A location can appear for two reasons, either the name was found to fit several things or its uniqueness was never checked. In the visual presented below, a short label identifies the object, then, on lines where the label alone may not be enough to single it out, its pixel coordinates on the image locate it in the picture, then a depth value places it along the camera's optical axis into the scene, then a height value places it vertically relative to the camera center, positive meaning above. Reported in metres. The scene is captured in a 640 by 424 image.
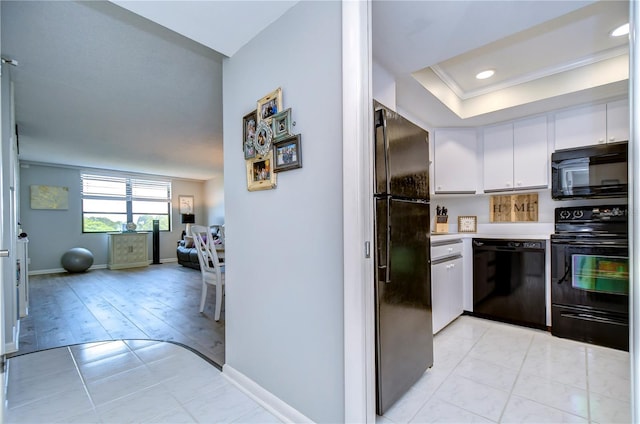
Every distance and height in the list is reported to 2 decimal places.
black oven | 2.37 -0.61
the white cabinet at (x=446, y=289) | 2.54 -0.76
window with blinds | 6.80 +0.25
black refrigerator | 1.57 -0.28
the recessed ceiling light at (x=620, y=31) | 2.09 +1.31
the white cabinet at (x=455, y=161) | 3.42 +0.58
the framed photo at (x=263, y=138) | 1.68 +0.43
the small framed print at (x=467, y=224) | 3.62 -0.18
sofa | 6.21 -0.89
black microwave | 2.52 +0.34
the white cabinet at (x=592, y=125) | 2.60 +0.79
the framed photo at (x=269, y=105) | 1.65 +0.62
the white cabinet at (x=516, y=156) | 3.03 +0.59
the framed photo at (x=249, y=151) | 1.79 +0.38
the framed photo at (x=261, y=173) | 1.69 +0.23
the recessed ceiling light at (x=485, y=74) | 2.71 +1.29
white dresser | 6.68 -0.90
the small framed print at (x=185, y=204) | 8.24 +0.23
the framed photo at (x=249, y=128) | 1.81 +0.53
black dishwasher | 2.78 -0.72
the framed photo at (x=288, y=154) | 1.54 +0.31
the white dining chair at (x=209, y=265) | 3.26 -0.65
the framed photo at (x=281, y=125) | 1.58 +0.48
